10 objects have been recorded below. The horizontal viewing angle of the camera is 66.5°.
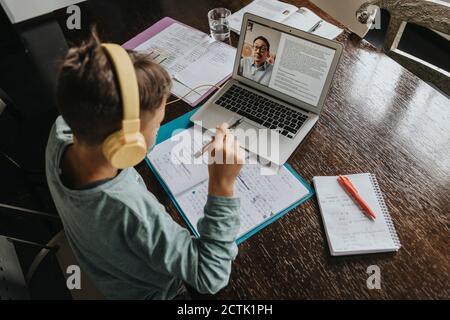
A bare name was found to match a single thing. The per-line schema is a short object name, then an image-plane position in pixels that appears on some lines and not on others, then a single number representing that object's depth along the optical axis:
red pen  0.81
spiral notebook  0.76
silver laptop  0.94
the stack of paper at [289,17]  1.31
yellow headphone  0.53
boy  0.57
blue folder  0.82
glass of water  1.33
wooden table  0.73
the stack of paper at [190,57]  1.16
